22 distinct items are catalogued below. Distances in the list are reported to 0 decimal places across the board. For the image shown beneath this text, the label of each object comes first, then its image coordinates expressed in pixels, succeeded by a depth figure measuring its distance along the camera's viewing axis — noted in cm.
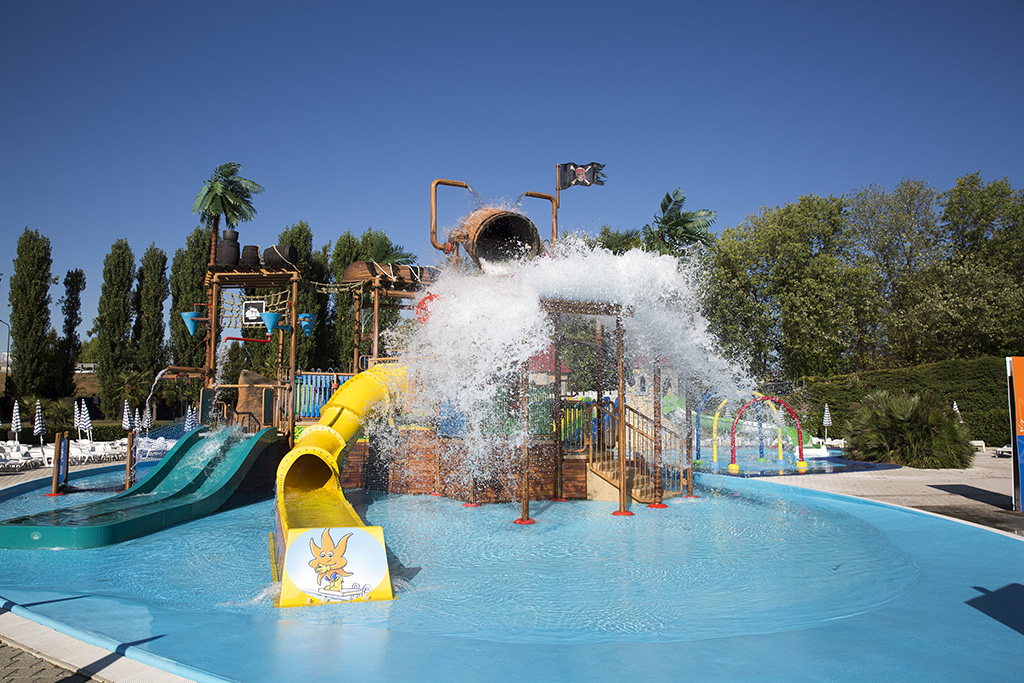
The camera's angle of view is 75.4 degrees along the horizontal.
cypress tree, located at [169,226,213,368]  3344
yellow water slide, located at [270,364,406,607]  588
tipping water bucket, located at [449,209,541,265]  1039
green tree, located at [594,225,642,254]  2672
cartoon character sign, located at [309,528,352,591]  593
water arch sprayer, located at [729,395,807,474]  1617
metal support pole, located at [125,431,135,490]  1198
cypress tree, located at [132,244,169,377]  3356
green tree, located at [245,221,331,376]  3256
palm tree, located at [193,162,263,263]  2203
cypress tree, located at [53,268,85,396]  3088
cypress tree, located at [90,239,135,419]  3238
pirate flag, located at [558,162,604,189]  1337
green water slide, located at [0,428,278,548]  846
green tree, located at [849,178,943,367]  3256
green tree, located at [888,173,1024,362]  2794
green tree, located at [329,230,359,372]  3431
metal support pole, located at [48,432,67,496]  1209
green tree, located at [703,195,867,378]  3072
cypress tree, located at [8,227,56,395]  2964
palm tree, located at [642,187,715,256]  2598
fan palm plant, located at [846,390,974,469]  1650
